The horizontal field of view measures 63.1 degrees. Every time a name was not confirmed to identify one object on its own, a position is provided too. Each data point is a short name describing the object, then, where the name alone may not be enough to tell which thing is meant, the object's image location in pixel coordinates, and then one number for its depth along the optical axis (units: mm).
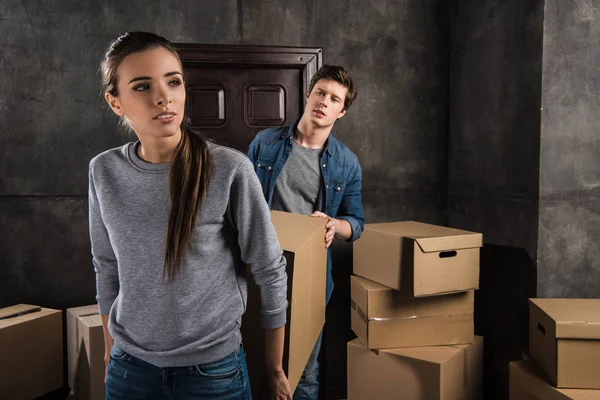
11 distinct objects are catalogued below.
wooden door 2785
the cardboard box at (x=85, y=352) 2395
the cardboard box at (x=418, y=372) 2252
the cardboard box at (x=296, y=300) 1189
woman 894
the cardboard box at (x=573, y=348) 1699
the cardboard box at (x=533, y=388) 1686
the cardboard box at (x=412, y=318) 2340
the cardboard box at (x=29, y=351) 2365
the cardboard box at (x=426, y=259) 2148
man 2111
